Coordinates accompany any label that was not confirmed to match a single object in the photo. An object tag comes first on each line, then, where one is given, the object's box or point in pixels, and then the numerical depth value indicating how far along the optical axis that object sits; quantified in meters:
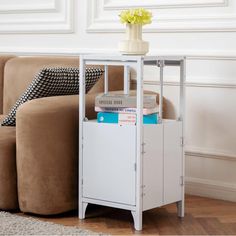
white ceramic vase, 3.82
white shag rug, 3.49
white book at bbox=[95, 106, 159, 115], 3.66
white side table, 3.64
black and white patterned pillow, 3.99
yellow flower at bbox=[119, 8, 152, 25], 3.86
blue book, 3.65
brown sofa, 3.80
